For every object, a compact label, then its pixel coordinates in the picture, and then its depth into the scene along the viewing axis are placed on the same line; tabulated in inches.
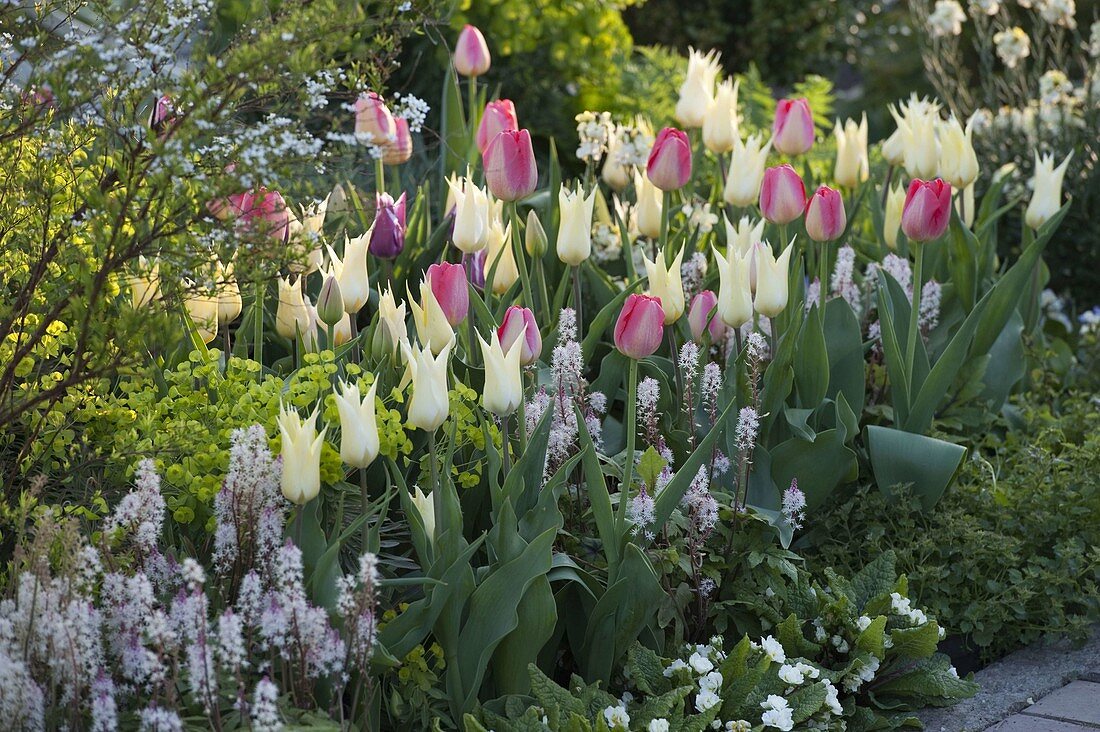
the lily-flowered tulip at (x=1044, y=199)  149.0
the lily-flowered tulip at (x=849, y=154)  156.1
